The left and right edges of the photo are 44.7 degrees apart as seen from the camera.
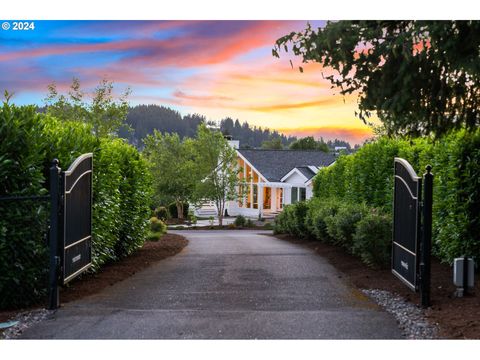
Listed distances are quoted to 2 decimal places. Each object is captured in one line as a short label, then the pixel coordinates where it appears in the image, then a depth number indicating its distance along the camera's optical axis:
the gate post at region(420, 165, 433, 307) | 5.75
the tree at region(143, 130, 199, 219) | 31.72
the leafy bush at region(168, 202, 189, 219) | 33.93
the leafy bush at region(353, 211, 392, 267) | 8.16
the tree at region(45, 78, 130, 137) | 24.77
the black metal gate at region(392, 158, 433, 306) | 5.79
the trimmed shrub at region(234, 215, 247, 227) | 25.79
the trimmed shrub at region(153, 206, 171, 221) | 30.14
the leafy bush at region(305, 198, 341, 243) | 11.37
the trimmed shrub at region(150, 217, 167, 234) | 17.61
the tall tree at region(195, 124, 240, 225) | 27.64
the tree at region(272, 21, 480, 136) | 5.54
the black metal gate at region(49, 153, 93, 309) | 5.83
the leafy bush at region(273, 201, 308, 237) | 14.93
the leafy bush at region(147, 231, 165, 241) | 14.84
